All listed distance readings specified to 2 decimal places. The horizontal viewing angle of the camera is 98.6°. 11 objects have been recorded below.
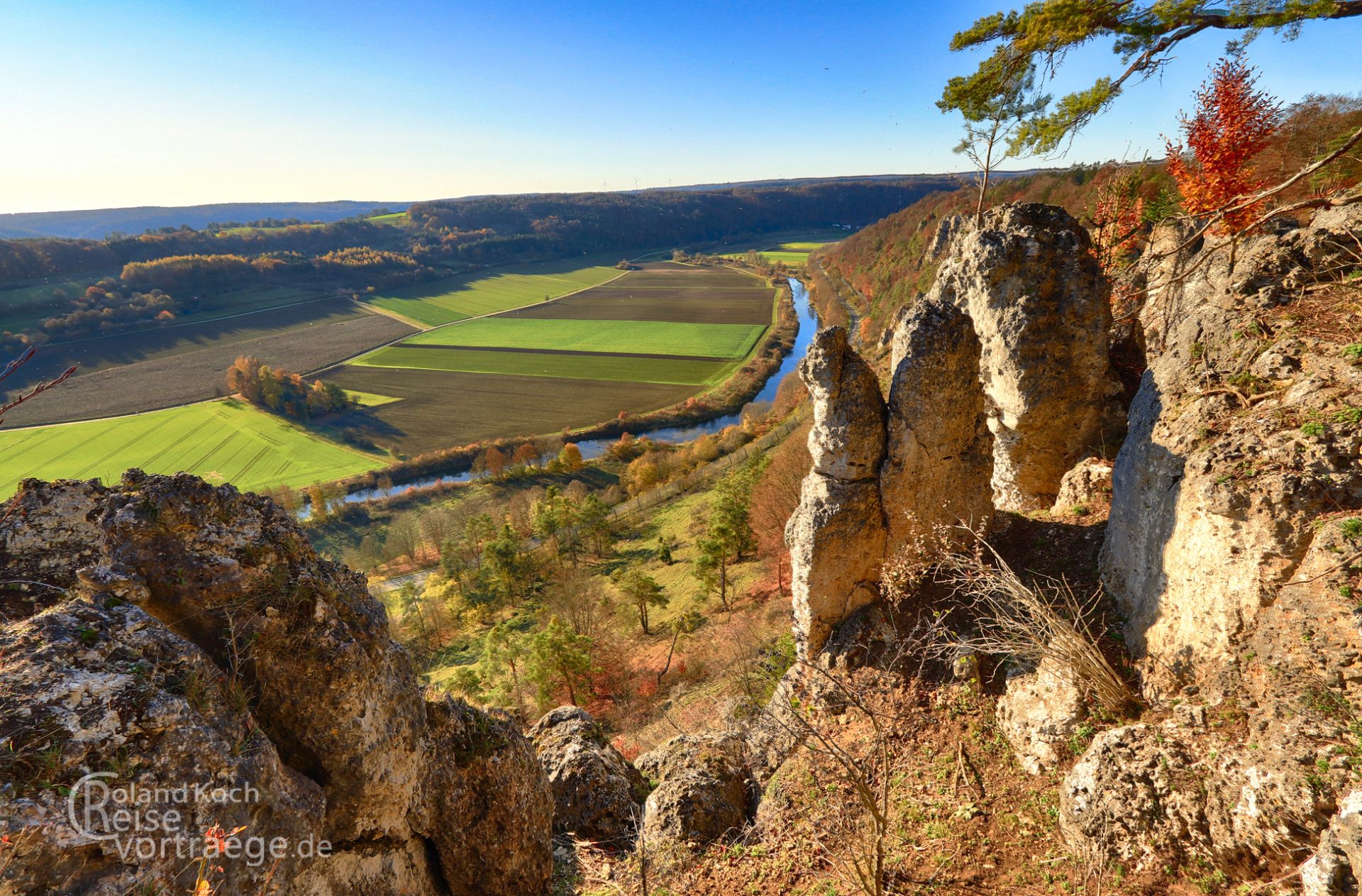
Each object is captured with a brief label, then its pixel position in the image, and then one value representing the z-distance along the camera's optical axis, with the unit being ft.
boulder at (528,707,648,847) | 43.16
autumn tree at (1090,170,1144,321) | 56.29
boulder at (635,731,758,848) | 38.45
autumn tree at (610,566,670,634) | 112.27
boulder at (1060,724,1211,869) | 24.73
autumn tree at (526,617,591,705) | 82.64
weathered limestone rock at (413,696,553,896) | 29.19
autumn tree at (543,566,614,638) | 111.45
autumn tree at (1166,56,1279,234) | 71.00
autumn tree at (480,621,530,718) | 93.75
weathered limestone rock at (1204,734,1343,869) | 21.08
